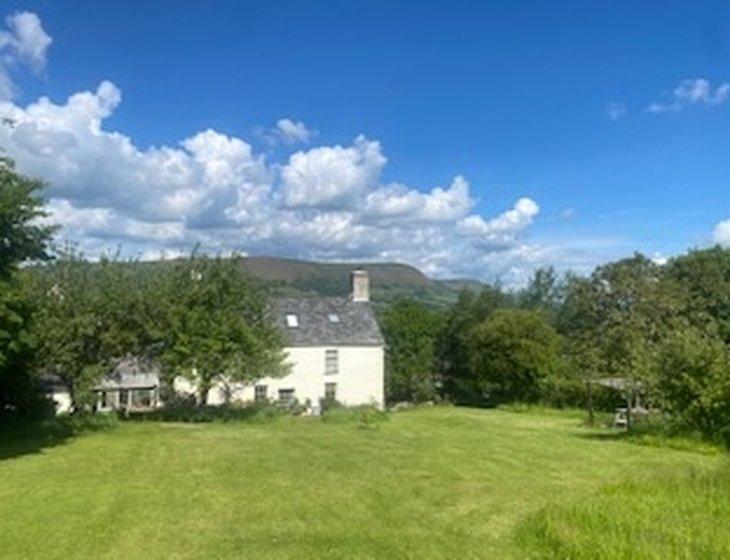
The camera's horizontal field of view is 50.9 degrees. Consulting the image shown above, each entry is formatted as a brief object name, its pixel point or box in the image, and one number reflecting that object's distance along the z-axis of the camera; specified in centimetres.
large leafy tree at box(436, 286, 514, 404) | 6397
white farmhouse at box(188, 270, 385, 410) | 4891
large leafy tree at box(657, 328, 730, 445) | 2541
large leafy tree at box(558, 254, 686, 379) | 4556
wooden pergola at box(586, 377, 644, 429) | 3167
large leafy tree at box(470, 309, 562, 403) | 5131
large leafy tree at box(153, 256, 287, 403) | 3366
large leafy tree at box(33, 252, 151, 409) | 2962
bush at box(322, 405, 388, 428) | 3509
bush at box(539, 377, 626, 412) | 4338
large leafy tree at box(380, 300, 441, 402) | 6694
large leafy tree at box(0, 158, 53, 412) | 2167
